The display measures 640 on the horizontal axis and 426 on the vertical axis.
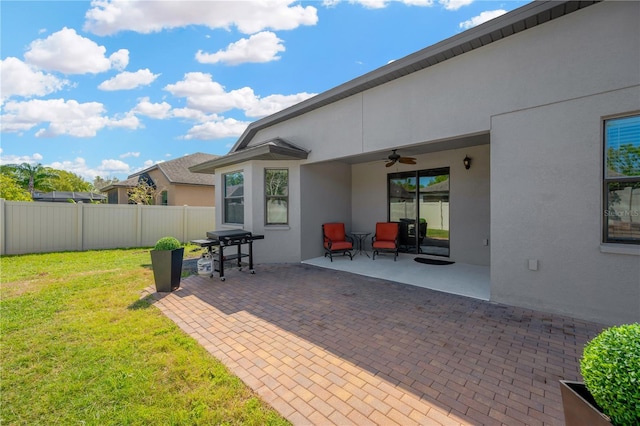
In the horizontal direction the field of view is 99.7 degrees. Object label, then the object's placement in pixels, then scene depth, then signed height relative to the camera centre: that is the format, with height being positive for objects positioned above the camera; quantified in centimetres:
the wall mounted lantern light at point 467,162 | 749 +132
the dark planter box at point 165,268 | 554 -121
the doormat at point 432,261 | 781 -155
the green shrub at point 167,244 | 563 -74
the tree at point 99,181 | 5840 +637
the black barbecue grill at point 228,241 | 660 -82
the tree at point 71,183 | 4094 +427
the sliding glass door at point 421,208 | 826 +4
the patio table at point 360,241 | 967 -117
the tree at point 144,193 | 1920 +119
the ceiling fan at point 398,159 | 718 +136
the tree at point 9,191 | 1634 +117
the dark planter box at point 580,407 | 145 -113
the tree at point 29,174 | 2620 +347
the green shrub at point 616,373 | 130 -85
